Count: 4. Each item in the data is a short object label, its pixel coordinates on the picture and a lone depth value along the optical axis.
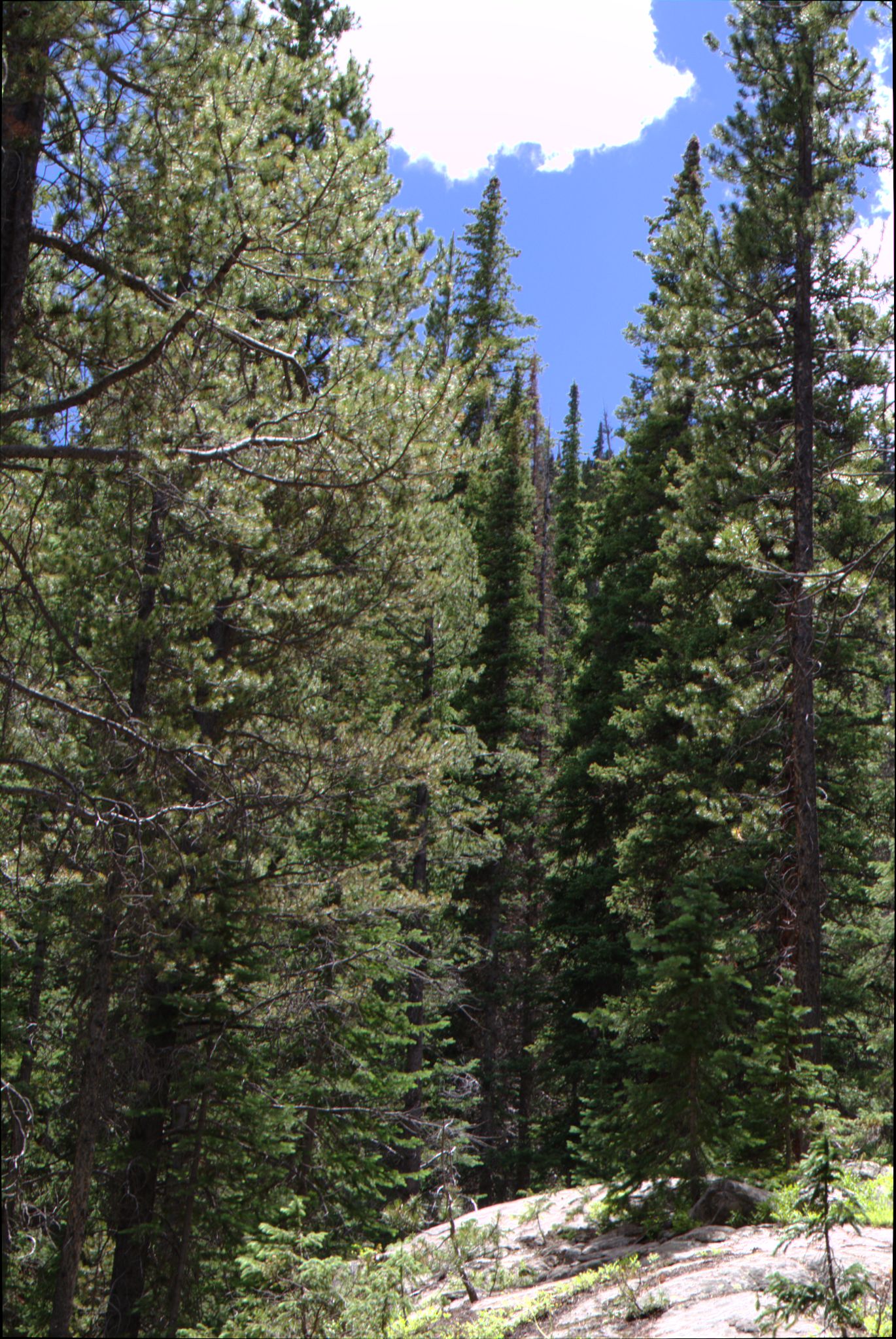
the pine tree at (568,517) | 35.83
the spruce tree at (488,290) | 36.84
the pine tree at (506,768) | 24.39
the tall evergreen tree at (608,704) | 18.45
